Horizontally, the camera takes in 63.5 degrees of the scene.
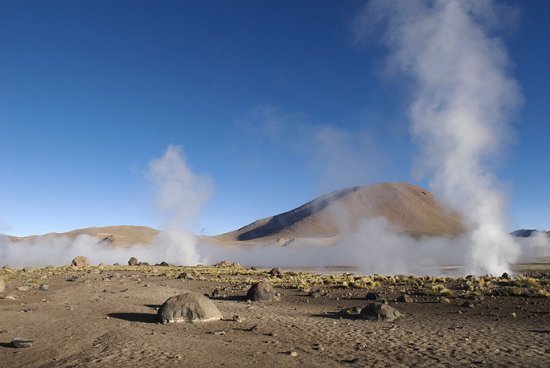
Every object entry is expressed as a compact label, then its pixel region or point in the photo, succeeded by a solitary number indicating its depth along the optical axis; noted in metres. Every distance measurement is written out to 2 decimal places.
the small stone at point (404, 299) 23.93
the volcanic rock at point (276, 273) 49.16
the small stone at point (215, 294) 26.76
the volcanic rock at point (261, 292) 24.59
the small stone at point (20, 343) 13.16
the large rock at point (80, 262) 66.69
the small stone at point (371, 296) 25.72
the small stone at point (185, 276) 40.62
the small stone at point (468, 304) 21.54
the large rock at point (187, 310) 16.12
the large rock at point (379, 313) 17.59
